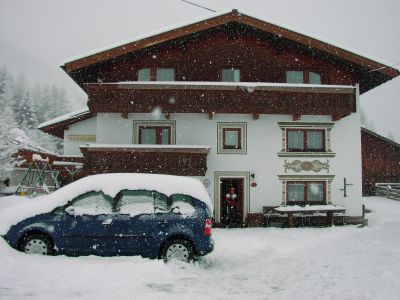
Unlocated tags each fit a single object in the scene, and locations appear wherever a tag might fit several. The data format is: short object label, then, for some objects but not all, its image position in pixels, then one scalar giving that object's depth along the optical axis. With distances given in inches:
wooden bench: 673.0
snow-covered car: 321.7
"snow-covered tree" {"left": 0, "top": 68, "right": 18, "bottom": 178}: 1214.3
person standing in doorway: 687.1
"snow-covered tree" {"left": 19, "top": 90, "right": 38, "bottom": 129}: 2785.4
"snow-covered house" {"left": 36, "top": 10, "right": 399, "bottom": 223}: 652.7
